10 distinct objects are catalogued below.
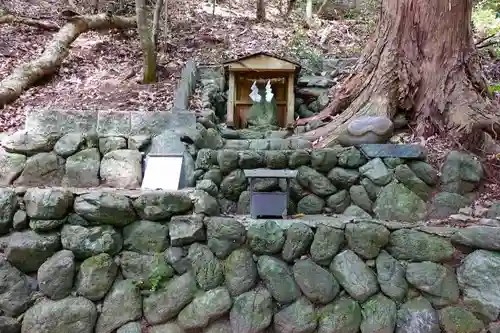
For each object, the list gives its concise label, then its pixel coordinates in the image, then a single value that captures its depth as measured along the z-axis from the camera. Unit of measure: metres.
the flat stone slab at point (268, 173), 3.47
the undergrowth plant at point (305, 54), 7.19
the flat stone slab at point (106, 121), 4.40
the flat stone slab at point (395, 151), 3.79
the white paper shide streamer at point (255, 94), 6.11
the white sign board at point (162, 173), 3.86
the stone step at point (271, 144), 4.31
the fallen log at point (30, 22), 7.12
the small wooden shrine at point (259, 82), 6.05
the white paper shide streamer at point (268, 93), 6.15
